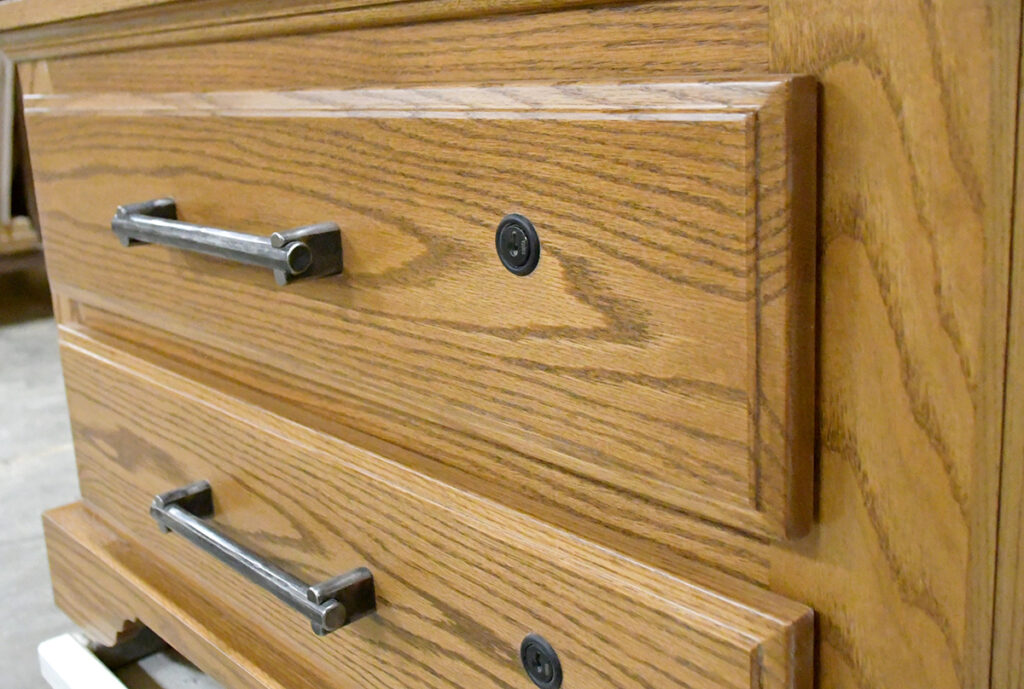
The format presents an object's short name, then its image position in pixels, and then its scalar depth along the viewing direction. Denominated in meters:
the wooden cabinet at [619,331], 0.26
